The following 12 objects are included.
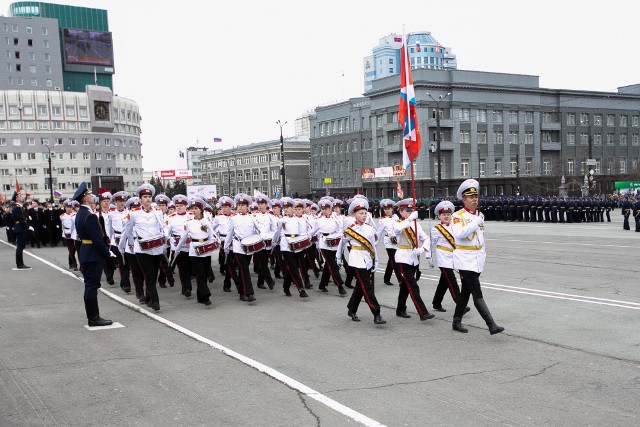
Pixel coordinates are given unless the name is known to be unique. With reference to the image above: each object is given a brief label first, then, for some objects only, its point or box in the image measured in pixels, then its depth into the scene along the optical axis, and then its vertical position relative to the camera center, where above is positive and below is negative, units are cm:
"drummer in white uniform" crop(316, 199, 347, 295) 1169 -110
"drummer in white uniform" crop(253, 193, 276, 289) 1206 -91
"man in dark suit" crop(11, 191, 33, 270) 1758 -103
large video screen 11038 +2688
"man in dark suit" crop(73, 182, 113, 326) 925 -96
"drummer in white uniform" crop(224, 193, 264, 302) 1113 -104
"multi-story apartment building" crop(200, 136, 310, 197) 11125 +382
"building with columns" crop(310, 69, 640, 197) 7106 +563
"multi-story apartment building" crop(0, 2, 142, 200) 10056 +1498
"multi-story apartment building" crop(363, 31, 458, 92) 16162 +3437
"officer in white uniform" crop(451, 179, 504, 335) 789 -84
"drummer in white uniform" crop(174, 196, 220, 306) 1080 -98
